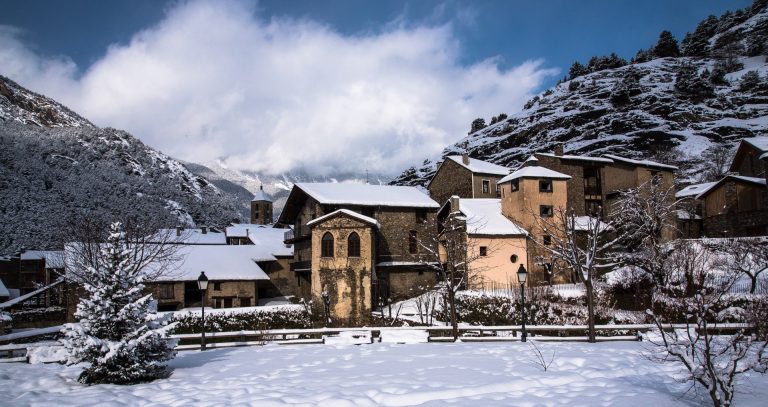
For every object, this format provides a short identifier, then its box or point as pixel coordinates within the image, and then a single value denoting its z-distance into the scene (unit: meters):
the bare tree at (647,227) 28.14
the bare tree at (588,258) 18.19
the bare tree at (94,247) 32.73
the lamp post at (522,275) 19.96
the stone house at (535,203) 39.03
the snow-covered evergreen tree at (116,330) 12.72
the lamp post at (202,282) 20.00
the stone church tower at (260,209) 95.25
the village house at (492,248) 37.47
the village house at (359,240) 35.25
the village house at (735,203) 37.53
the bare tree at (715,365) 8.84
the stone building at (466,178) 51.59
